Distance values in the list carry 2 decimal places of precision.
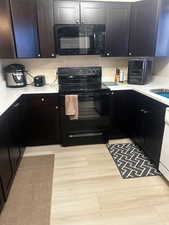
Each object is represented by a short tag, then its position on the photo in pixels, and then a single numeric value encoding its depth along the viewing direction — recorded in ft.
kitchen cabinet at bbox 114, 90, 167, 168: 6.90
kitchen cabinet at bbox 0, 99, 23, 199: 5.70
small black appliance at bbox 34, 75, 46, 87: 9.32
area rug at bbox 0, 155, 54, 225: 5.34
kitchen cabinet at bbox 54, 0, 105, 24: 8.13
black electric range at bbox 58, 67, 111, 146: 8.61
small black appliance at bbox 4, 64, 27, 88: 8.95
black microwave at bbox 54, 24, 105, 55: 8.30
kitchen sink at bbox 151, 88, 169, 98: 7.94
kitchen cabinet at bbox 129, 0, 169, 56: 7.43
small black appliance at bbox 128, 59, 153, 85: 8.90
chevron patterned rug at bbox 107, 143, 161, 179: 7.24
